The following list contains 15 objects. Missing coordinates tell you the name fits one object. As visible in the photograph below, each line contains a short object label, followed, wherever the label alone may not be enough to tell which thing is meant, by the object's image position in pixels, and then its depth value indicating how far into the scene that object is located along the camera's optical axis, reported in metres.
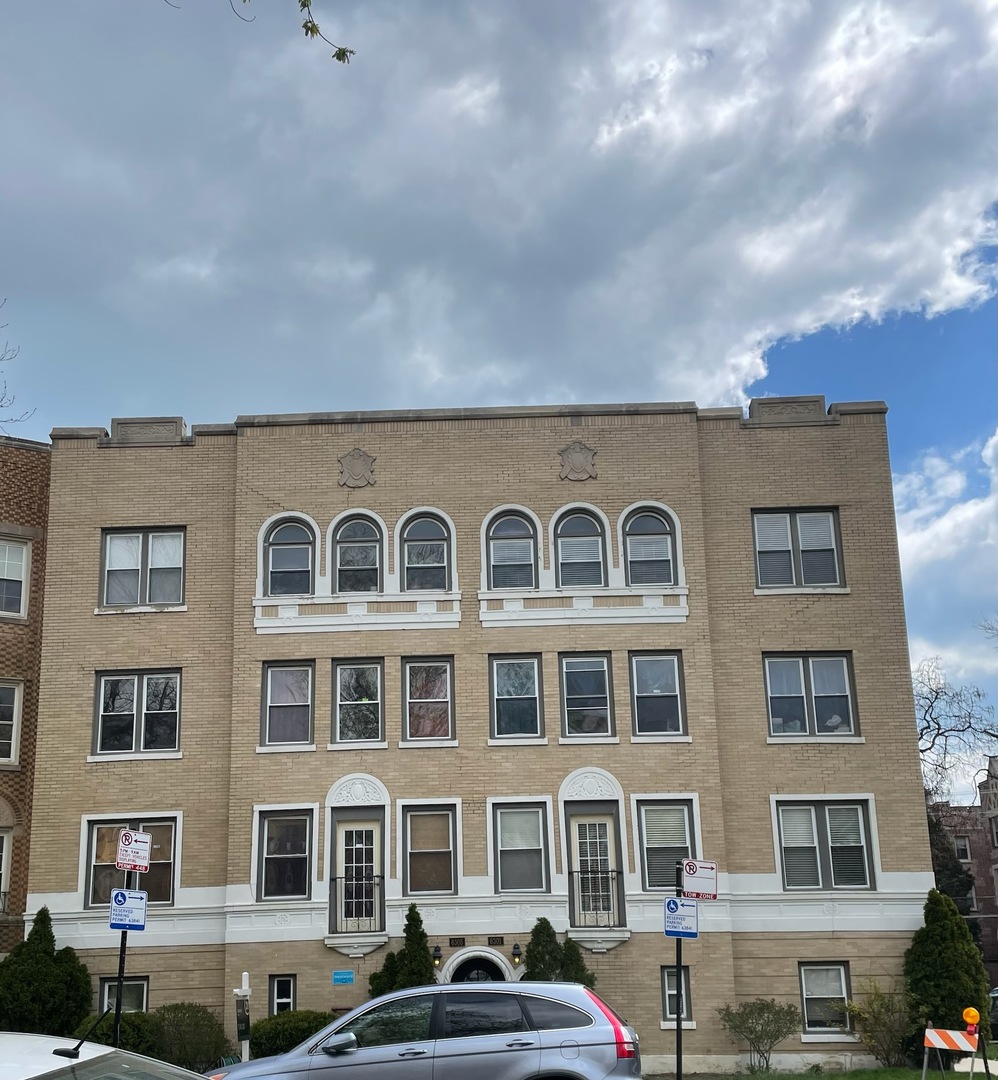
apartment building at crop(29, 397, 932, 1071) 21.83
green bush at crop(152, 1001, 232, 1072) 20.14
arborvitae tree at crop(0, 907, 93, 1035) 20.86
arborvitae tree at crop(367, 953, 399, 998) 20.80
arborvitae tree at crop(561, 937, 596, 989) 20.69
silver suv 11.45
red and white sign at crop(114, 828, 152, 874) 15.48
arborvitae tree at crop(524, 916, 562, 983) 20.75
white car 5.60
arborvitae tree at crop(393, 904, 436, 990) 20.67
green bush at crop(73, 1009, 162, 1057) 19.91
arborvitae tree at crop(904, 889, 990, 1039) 20.58
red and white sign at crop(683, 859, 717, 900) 14.74
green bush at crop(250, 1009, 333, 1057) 19.80
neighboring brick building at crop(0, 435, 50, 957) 23.27
